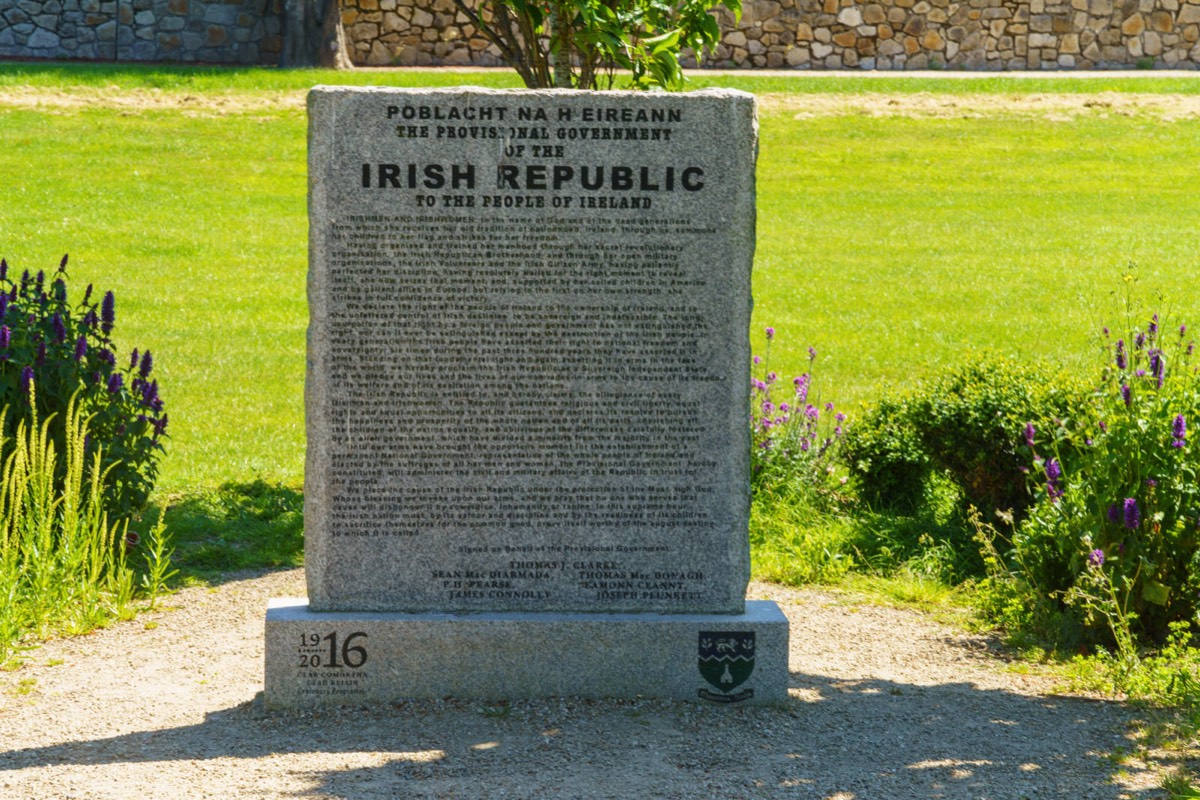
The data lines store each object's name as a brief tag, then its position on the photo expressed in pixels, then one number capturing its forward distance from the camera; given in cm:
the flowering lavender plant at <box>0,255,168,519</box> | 659
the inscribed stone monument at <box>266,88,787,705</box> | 514
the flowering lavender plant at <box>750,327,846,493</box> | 789
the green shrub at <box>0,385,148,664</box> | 589
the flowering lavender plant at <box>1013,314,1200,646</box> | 577
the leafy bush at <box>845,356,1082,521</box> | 710
